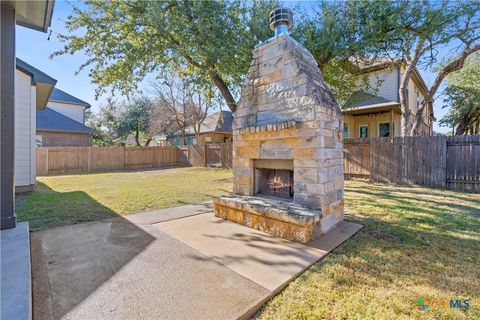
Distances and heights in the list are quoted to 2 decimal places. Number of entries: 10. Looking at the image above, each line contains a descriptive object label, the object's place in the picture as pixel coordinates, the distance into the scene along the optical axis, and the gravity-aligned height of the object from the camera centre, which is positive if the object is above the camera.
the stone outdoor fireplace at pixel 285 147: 3.38 +0.19
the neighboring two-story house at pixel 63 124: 16.23 +2.60
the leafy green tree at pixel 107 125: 26.47 +4.09
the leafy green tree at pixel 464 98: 15.15 +4.60
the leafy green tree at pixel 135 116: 25.34 +4.77
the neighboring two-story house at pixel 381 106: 10.35 +2.90
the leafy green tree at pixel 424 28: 7.02 +4.50
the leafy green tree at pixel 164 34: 7.46 +4.35
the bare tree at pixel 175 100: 19.29 +5.13
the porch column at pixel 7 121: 3.35 +0.56
